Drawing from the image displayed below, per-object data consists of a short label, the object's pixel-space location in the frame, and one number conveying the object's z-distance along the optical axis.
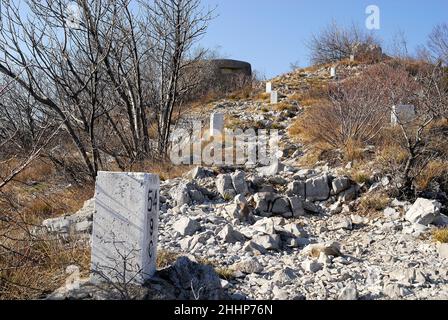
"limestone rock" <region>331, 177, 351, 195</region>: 5.86
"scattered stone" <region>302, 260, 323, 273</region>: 3.58
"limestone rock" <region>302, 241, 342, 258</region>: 3.91
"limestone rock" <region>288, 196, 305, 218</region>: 5.48
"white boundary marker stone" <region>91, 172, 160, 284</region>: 2.69
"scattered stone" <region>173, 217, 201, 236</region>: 4.52
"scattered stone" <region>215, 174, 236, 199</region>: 5.86
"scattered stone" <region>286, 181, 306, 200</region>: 5.95
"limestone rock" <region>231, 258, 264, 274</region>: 3.55
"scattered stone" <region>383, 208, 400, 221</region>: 5.07
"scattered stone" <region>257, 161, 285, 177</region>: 6.84
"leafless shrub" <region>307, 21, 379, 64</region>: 22.63
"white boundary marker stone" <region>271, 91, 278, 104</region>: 15.42
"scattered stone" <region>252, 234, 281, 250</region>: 4.11
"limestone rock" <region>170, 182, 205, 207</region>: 5.61
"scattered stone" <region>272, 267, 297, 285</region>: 3.31
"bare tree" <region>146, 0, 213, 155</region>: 8.45
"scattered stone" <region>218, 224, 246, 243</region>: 4.28
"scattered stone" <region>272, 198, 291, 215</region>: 5.47
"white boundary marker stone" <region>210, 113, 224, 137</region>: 11.06
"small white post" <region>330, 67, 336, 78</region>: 19.00
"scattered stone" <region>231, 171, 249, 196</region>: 5.90
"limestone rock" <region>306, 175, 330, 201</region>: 5.91
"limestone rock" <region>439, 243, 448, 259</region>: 3.82
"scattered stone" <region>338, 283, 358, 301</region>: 2.96
